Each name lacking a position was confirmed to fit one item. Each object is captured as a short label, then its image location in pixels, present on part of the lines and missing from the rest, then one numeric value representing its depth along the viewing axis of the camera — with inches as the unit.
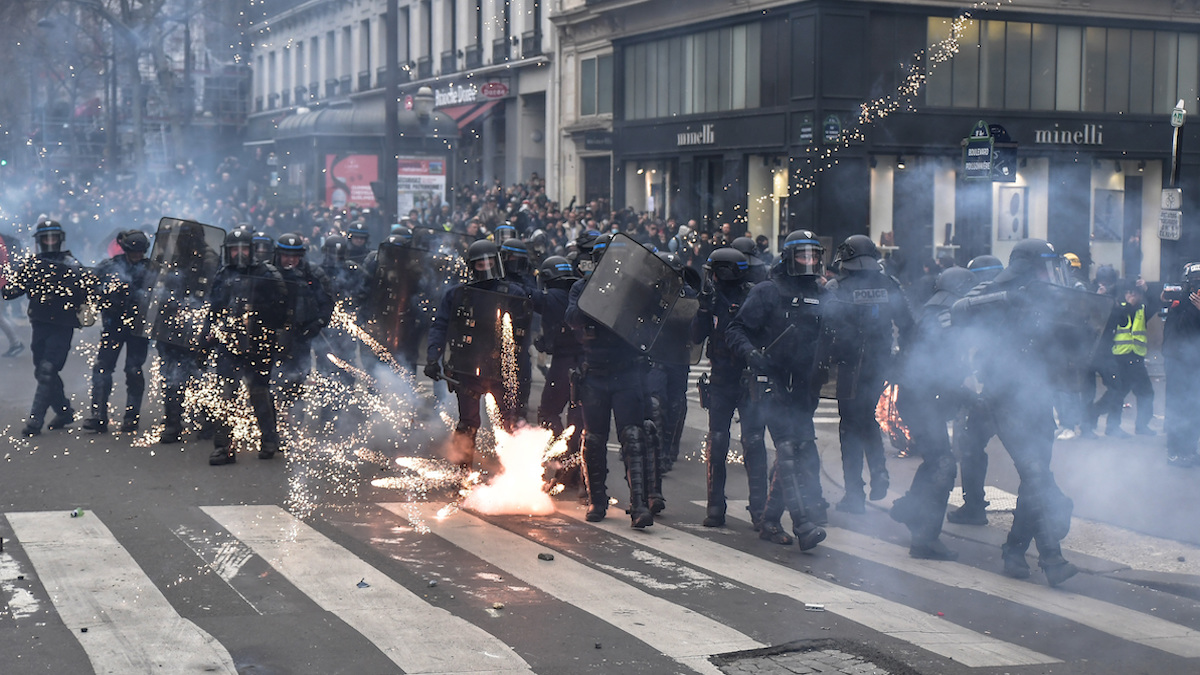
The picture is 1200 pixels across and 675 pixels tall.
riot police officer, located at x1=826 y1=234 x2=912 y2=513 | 349.4
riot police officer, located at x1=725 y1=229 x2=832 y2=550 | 329.1
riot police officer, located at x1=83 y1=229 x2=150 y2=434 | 475.8
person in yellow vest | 504.1
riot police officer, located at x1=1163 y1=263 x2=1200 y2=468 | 445.7
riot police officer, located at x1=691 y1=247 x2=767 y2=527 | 346.0
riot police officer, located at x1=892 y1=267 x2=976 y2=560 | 316.5
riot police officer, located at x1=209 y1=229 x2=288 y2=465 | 428.1
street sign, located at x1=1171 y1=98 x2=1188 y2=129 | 590.9
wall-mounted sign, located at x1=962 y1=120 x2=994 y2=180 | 548.7
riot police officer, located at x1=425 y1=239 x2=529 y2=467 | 382.9
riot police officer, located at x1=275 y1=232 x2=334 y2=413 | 440.1
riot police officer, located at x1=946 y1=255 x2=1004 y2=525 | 319.9
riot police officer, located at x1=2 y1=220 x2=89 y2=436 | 473.4
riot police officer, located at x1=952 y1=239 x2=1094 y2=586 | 296.4
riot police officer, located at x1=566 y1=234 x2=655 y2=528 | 345.1
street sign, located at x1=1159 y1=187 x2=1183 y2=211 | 615.5
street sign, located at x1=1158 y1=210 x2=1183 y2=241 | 620.4
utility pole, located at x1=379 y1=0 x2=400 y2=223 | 874.8
